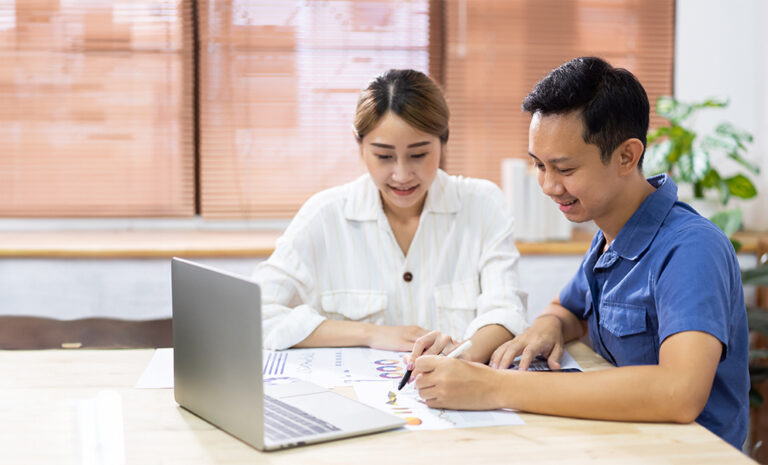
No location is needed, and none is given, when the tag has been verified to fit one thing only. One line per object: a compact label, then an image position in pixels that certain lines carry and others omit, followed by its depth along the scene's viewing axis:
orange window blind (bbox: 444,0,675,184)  3.01
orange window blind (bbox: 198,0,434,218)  2.95
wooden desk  0.96
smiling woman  1.71
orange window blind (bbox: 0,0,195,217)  2.90
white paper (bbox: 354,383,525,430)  1.08
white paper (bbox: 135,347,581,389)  1.32
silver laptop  0.95
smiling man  1.08
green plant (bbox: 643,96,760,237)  2.69
